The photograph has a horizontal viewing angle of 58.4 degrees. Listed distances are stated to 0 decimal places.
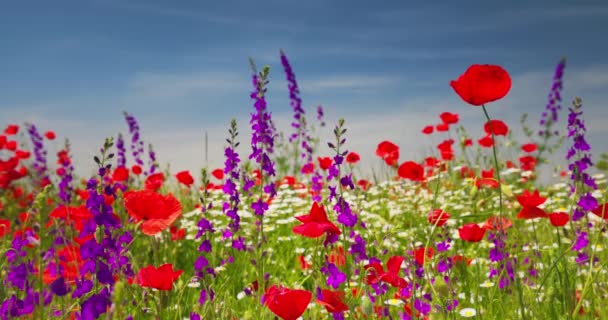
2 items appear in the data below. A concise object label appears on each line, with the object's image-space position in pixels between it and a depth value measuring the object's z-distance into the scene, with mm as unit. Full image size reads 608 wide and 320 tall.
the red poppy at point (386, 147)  3915
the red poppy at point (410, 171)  2908
